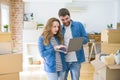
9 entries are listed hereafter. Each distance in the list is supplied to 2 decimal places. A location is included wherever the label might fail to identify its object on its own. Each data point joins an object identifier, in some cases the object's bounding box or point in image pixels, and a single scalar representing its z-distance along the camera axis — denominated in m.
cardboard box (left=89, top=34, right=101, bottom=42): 7.71
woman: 2.65
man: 2.88
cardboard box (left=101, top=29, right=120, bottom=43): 4.07
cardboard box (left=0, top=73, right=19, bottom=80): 2.72
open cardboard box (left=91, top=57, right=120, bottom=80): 3.16
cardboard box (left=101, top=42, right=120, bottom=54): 3.97
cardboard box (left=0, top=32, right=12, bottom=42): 2.78
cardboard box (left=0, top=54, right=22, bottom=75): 2.68
